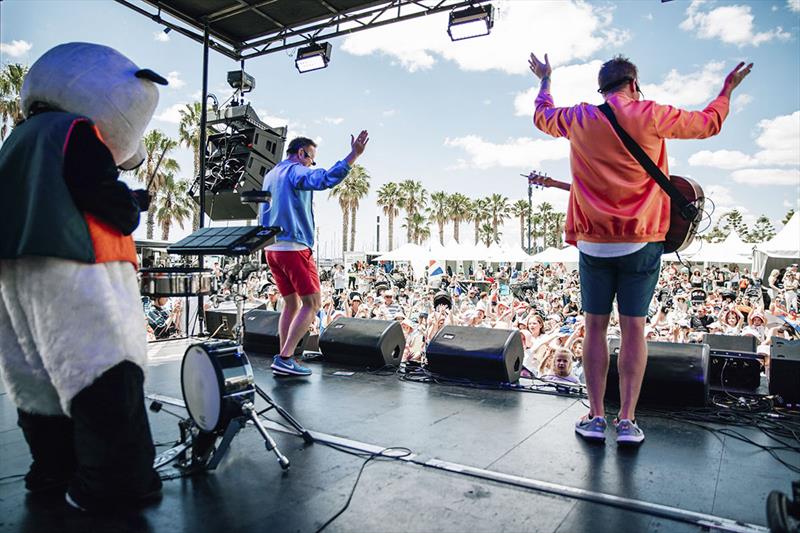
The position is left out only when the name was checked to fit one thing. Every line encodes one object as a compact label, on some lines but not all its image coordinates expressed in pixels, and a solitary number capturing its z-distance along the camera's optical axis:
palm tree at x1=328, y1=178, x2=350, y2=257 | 44.44
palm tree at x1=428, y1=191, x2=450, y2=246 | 54.88
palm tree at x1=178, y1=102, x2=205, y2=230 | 27.24
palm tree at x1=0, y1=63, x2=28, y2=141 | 22.31
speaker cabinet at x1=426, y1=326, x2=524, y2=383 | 3.88
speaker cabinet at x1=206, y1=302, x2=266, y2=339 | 5.66
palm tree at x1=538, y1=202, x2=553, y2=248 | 68.94
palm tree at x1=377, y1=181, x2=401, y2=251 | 49.34
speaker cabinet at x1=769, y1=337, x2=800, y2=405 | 3.19
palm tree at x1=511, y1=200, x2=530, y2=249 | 60.06
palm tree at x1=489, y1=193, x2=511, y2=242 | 57.75
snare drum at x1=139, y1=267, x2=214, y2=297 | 2.44
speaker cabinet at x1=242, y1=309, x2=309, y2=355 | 5.08
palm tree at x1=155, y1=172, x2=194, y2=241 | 31.25
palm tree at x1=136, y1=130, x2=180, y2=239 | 26.66
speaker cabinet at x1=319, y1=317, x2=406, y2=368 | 4.45
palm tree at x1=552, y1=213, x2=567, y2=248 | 73.06
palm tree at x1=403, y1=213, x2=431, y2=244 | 53.38
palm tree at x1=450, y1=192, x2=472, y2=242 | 55.31
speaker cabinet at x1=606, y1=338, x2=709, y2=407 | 3.20
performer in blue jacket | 3.81
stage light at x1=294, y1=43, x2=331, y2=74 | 6.98
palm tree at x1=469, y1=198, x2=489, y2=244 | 57.25
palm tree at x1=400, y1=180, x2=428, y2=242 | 49.53
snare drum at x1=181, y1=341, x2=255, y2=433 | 2.19
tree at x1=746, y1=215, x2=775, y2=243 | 62.57
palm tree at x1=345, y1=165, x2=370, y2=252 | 44.72
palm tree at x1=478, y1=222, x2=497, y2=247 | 59.18
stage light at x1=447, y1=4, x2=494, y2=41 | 6.11
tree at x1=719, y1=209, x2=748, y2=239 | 65.31
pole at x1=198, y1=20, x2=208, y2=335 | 5.69
